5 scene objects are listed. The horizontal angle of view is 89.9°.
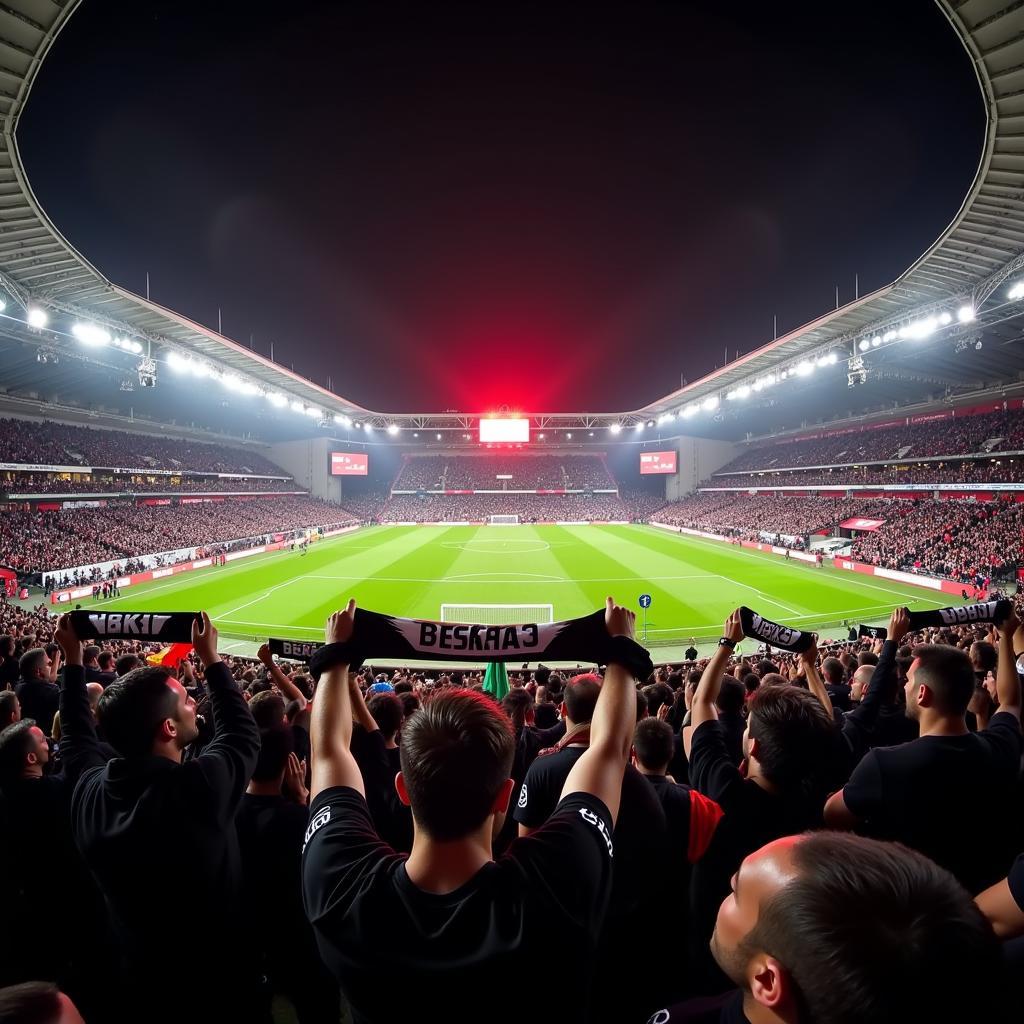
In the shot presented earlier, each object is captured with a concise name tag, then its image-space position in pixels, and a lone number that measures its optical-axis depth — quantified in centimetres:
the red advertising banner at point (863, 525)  3884
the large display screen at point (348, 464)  7494
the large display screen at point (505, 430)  7000
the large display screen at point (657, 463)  7556
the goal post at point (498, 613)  2194
